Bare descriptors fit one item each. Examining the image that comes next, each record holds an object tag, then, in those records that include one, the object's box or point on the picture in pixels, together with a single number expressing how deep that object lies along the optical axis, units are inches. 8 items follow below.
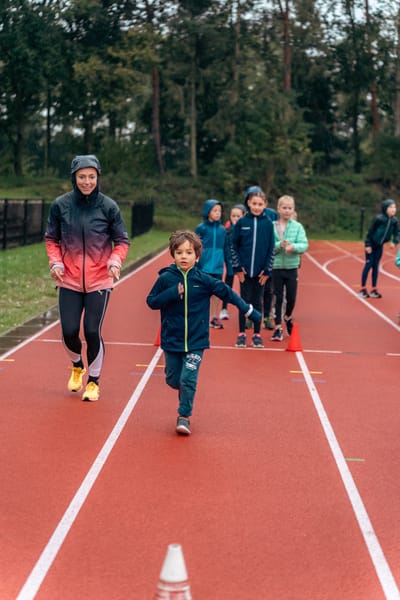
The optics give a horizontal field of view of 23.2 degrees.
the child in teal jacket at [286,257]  482.9
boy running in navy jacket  295.4
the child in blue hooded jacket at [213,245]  513.0
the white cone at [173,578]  136.7
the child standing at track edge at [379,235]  721.6
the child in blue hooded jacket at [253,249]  470.9
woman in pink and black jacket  327.3
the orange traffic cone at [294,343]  462.0
